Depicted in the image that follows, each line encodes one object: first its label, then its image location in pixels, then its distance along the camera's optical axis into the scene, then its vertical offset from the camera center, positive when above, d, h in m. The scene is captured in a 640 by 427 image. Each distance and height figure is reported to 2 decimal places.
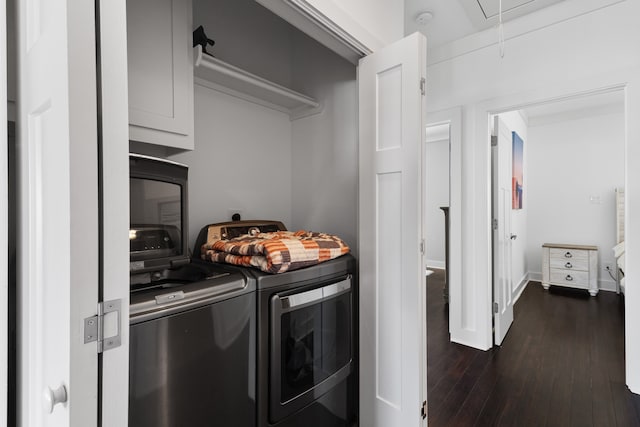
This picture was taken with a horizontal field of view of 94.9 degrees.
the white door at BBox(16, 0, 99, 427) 0.59 +0.01
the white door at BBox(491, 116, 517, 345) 2.65 -0.21
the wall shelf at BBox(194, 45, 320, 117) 1.49 +0.77
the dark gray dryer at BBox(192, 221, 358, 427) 1.18 -0.59
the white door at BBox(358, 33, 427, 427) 1.38 -0.12
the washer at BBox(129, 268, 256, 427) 0.83 -0.45
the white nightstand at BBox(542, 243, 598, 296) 4.16 -0.81
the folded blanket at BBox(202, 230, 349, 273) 1.21 -0.17
